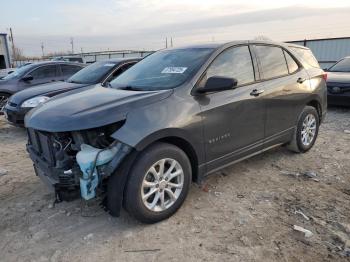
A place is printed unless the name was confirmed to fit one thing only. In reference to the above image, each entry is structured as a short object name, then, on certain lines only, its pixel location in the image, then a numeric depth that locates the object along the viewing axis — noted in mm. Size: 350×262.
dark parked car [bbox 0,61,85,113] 8867
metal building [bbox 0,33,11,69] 28766
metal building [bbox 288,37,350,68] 18719
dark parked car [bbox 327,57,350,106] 8500
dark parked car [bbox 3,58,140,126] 6830
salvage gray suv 3059
